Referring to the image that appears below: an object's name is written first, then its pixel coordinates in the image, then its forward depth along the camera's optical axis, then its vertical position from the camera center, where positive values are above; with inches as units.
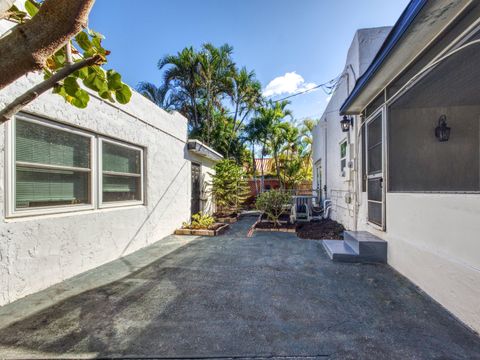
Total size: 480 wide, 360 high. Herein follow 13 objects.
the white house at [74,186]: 108.5 -0.9
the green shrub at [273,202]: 294.7 -24.1
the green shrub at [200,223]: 275.9 -48.0
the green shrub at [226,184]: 376.5 -0.8
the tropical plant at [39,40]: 37.7 +23.9
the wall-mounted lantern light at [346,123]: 227.1 +58.9
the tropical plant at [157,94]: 547.2 +212.4
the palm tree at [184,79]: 496.4 +236.0
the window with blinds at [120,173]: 170.9 +9.1
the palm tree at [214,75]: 492.1 +237.9
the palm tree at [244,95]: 567.2 +224.4
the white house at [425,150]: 93.2 +23.4
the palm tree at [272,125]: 541.0 +134.9
